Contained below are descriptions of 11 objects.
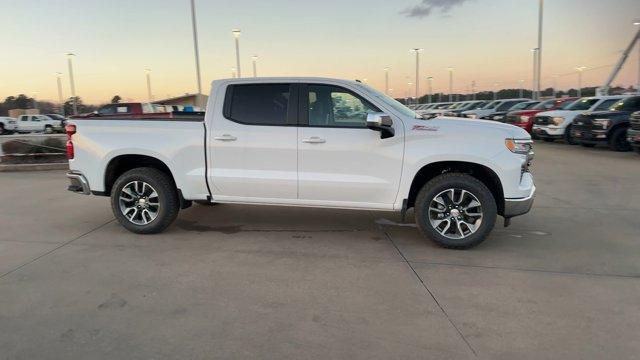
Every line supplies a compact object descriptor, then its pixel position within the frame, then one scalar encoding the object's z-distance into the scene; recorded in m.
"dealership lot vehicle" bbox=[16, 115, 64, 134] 37.22
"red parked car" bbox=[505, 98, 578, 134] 19.50
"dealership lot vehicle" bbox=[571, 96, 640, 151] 14.68
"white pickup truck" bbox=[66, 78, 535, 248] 5.37
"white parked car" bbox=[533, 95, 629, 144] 16.62
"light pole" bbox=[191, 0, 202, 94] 25.25
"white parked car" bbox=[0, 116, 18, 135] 36.97
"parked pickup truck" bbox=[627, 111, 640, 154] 12.90
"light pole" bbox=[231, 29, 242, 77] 37.41
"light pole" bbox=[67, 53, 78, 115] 55.50
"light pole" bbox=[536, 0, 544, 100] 32.09
